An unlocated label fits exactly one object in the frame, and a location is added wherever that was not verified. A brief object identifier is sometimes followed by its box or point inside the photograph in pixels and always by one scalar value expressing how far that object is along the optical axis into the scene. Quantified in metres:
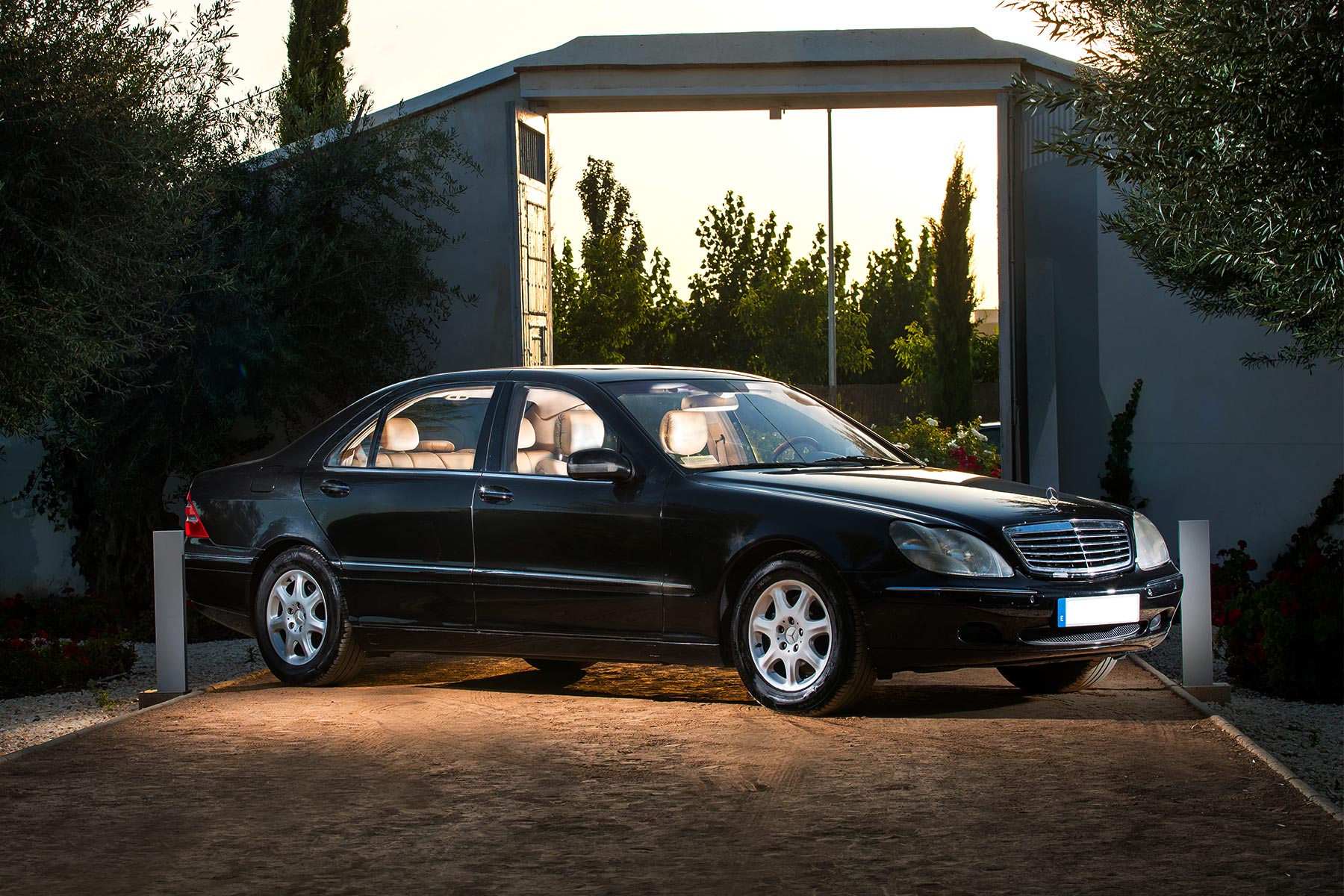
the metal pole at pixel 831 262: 23.24
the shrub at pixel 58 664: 11.31
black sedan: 6.96
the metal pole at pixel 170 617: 8.72
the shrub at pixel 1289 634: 10.04
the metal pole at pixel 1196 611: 8.11
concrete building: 14.35
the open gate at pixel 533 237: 15.94
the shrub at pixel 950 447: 20.44
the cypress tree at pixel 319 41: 30.86
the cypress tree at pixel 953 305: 40.31
